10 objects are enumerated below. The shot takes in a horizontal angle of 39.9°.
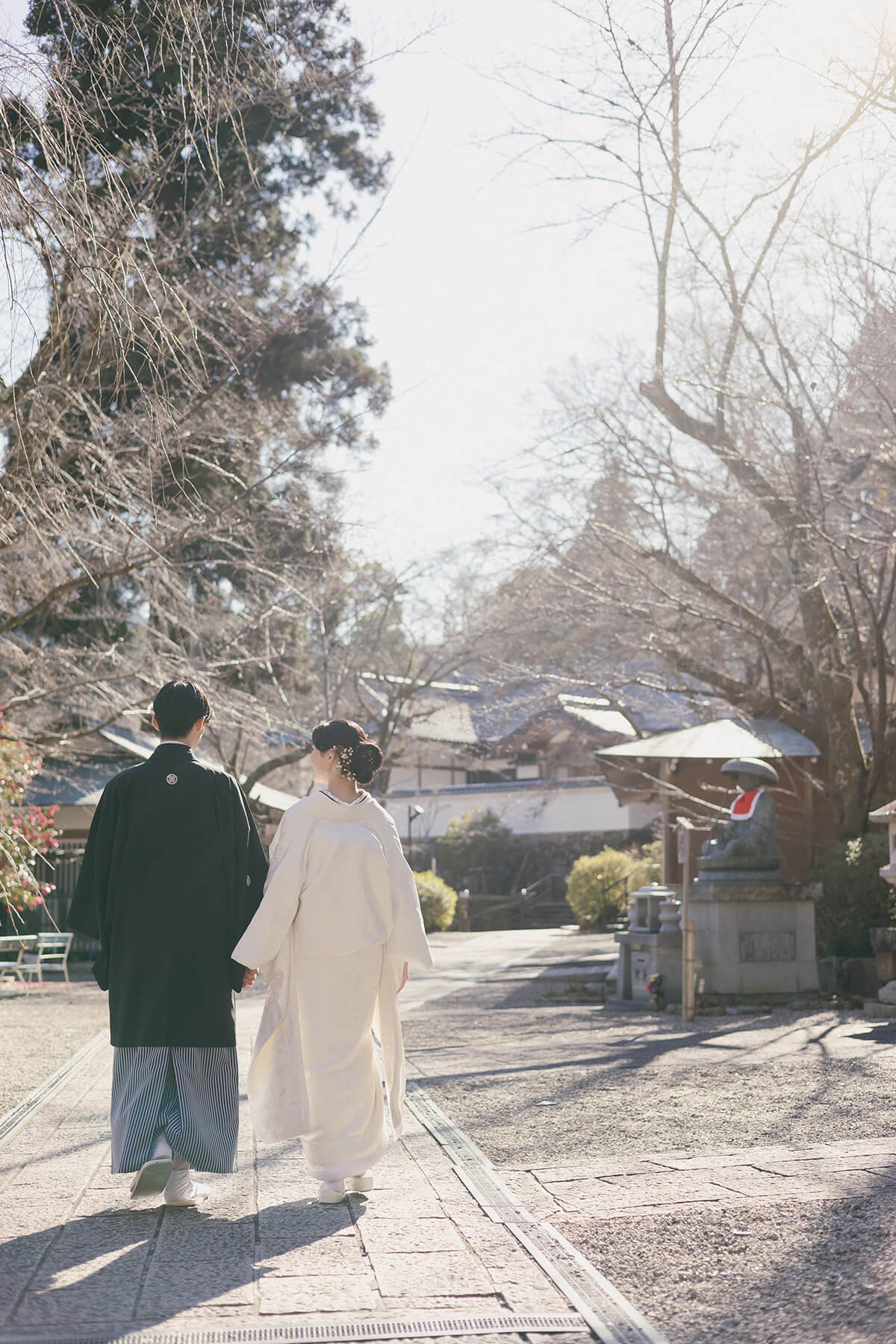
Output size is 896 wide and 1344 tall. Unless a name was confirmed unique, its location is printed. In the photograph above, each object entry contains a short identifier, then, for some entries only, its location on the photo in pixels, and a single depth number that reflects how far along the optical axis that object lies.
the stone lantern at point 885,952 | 10.02
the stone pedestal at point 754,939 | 10.35
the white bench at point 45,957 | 13.75
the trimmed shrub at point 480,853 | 30.00
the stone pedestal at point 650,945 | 10.73
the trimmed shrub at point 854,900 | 10.99
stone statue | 10.55
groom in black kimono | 3.96
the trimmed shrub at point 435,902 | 23.56
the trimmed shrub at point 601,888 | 22.55
